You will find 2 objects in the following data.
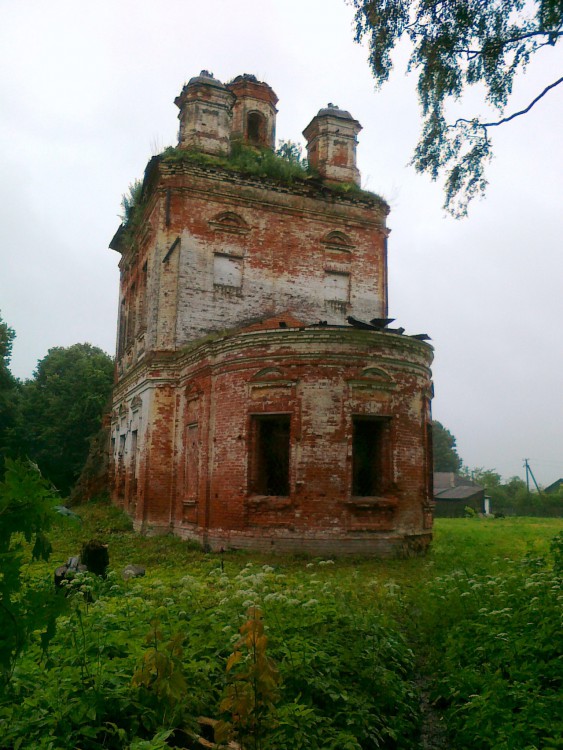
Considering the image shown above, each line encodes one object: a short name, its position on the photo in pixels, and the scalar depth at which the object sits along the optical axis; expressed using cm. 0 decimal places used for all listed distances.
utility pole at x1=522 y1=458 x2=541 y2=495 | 6169
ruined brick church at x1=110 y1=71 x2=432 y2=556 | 1271
